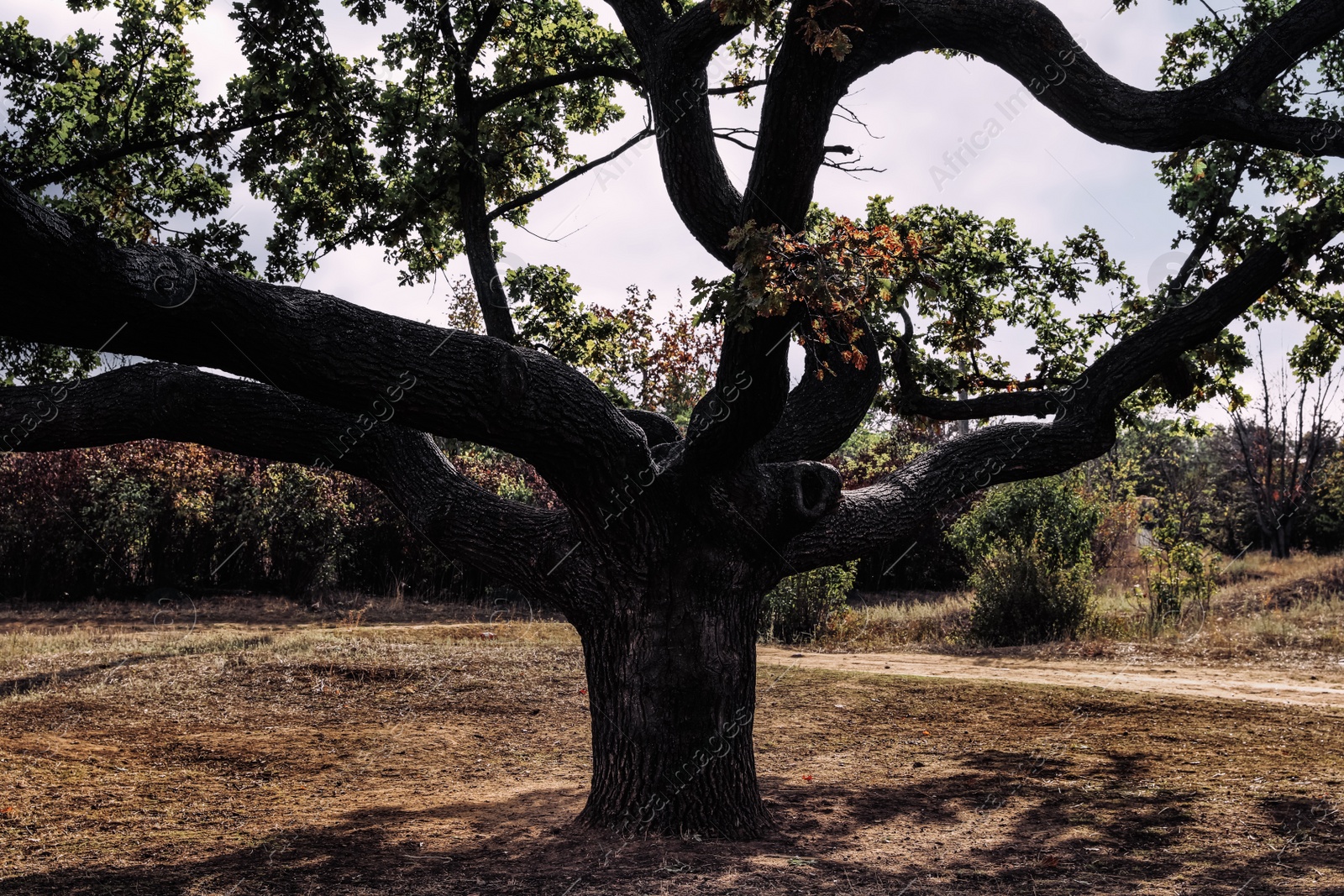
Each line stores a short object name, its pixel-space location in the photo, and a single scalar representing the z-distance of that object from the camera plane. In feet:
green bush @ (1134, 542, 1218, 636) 46.26
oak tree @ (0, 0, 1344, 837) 12.80
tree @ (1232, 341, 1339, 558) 75.72
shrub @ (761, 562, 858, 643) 48.11
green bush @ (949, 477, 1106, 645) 44.75
